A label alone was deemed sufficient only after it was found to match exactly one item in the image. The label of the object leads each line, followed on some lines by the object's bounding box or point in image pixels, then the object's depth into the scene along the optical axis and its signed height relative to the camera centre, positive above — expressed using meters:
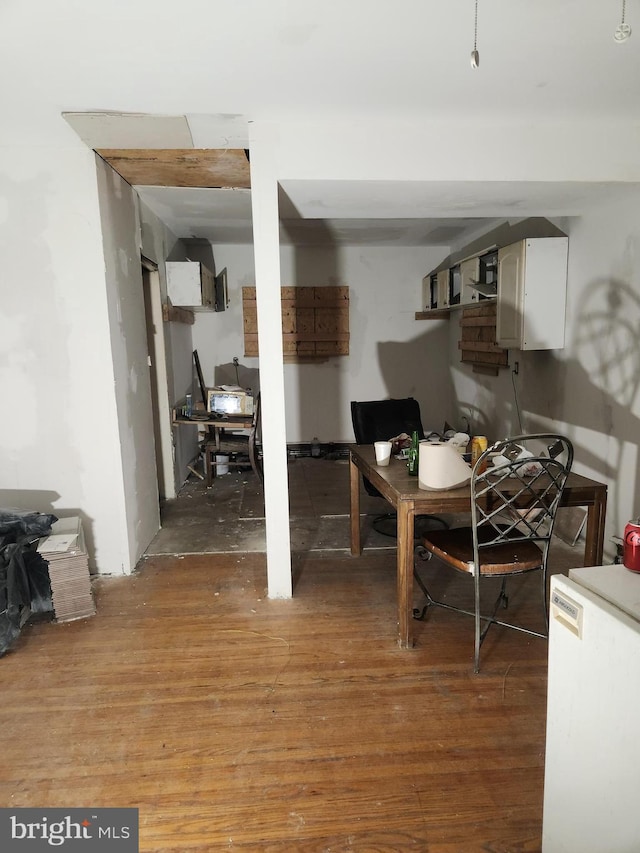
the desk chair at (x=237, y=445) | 4.71 -1.01
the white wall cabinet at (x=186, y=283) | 4.62 +0.52
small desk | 4.72 -0.82
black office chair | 3.70 -0.64
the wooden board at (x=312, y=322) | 5.97 +0.18
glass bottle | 2.56 -0.62
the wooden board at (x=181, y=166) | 2.85 +1.02
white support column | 2.51 -0.07
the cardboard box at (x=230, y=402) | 5.03 -0.61
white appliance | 0.98 -0.79
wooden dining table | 2.19 -0.74
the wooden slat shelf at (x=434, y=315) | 6.05 +0.24
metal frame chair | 2.10 -0.83
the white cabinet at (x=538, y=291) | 3.40 +0.28
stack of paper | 2.58 -1.17
